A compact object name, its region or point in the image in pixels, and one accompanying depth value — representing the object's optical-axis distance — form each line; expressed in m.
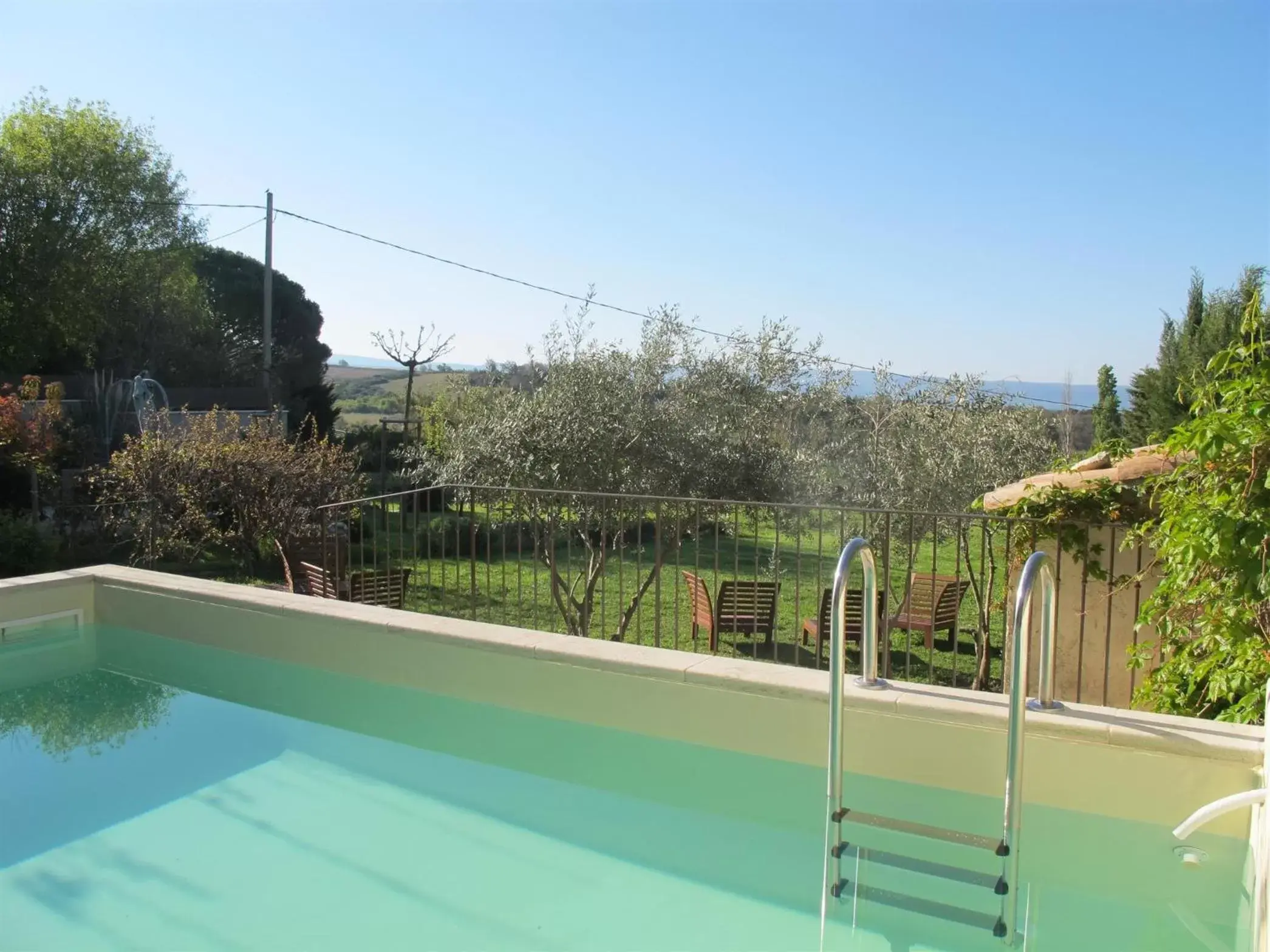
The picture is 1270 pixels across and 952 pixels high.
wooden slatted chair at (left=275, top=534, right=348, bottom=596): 10.47
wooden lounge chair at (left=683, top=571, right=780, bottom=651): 9.29
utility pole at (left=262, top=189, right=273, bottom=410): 21.47
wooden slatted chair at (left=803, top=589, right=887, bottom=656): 9.73
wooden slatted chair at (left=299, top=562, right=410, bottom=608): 7.58
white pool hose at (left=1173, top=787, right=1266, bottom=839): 2.30
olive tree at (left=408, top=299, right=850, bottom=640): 8.11
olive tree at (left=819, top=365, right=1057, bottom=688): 9.09
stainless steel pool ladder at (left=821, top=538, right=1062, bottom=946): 2.72
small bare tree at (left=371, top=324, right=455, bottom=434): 20.09
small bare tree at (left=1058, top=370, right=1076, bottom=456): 16.28
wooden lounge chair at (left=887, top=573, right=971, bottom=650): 9.51
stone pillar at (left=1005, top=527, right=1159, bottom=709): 4.60
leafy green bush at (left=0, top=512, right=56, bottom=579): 9.83
